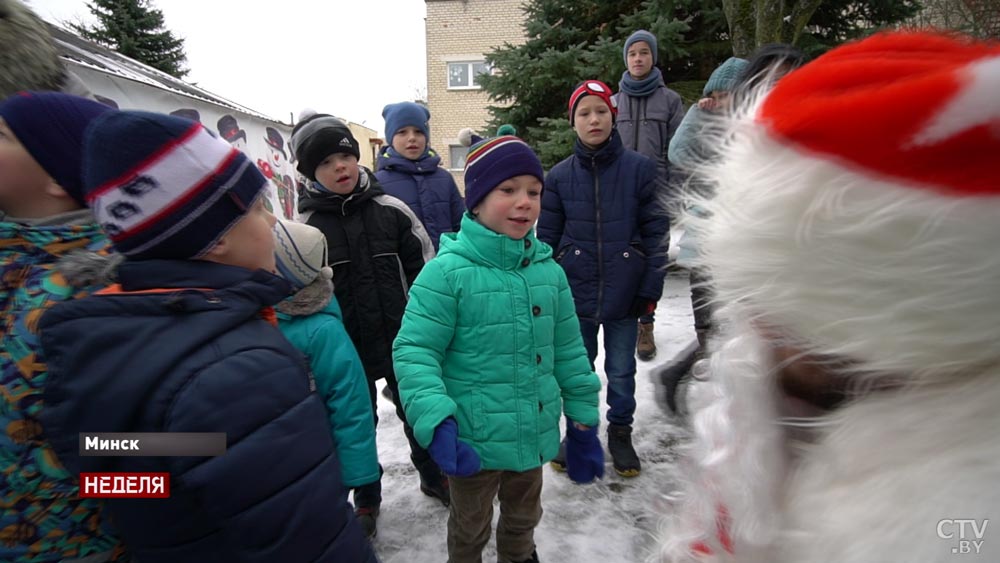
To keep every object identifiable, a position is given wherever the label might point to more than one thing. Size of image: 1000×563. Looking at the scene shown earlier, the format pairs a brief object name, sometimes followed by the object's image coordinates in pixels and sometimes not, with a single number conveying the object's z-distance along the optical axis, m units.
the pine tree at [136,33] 15.23
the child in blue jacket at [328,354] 1.75
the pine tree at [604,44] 6.02
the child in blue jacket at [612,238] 2.82
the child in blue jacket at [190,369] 0.89
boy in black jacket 2.45
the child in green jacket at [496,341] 1.84
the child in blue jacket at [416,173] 3.11
